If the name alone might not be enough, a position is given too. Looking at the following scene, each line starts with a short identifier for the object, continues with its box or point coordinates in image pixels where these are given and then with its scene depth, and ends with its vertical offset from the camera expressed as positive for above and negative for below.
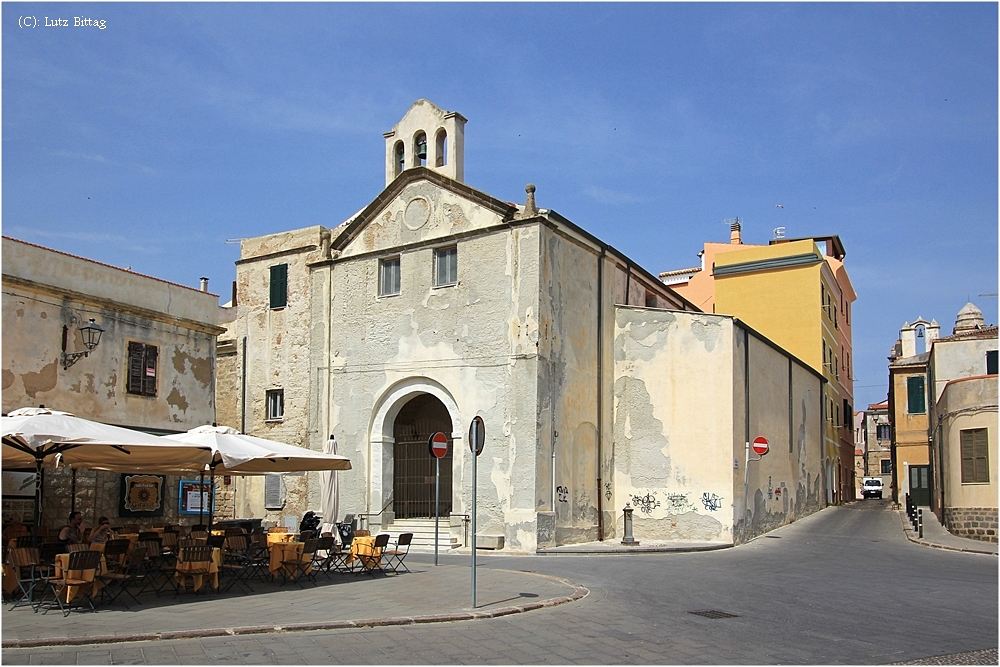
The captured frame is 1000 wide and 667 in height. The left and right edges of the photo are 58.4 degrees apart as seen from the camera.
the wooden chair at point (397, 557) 15.75 -2.69
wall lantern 19.53 +1.74
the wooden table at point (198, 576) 12.66 -2.19
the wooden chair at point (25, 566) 11.55 -1.98
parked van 55.69 -4.12
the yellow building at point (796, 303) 40.06 +5.51
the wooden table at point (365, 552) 15.48 -2.29
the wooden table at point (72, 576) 10.96 -1.93
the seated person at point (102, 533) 13.65 -1.82
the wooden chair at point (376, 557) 15.51 -2.37
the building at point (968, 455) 23.89 -0.92
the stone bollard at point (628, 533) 22.80 -2.86
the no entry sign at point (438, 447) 17.12 -0.52
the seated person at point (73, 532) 13.93 -1.77
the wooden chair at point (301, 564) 14.00 -2.27
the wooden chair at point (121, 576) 11.58 -2.16
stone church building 22.41 +1.22
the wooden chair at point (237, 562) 13.55 -2.25
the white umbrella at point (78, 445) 11.50 -0.36
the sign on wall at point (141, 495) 20.84 -1.81
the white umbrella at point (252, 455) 13.69 -0.57
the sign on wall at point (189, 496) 22.34 -1.94
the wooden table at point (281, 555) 14.02 -2.11
